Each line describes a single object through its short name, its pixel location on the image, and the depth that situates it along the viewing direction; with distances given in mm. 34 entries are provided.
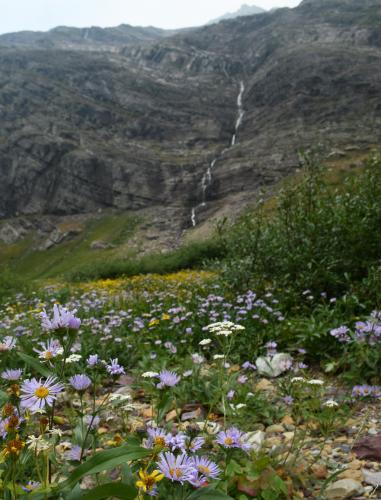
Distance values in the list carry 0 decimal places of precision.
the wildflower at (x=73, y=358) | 733
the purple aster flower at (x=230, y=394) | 906
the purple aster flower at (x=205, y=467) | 472
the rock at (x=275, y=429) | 1044
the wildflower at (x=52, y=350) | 522
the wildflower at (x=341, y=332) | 973
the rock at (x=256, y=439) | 875
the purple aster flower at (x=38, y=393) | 464
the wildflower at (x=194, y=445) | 513
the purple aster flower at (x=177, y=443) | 477
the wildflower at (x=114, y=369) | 646
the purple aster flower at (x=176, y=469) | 420
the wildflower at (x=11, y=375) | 486
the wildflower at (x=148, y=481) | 409
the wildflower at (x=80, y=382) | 546
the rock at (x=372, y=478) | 771
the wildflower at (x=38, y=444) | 469
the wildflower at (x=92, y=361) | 614
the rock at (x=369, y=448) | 865
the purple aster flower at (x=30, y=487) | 520
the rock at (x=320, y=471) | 803
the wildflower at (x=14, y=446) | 407
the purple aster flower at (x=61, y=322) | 503
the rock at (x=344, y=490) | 750
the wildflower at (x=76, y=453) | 539
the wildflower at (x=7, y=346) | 545
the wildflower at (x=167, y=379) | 568
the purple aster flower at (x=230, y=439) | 519
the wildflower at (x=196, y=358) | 1147
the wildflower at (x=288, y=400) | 976
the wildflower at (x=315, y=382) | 812
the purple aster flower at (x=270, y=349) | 1259
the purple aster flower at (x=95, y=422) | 618
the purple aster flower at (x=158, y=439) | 480
